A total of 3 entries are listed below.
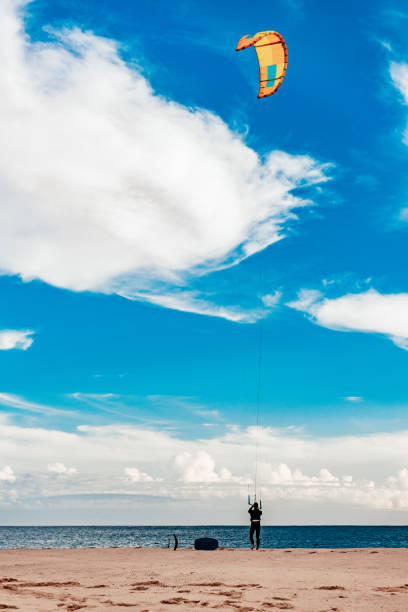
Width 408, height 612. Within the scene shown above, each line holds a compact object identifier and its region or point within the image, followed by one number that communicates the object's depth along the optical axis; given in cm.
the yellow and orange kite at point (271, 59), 2192
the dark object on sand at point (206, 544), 2616
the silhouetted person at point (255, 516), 2542
